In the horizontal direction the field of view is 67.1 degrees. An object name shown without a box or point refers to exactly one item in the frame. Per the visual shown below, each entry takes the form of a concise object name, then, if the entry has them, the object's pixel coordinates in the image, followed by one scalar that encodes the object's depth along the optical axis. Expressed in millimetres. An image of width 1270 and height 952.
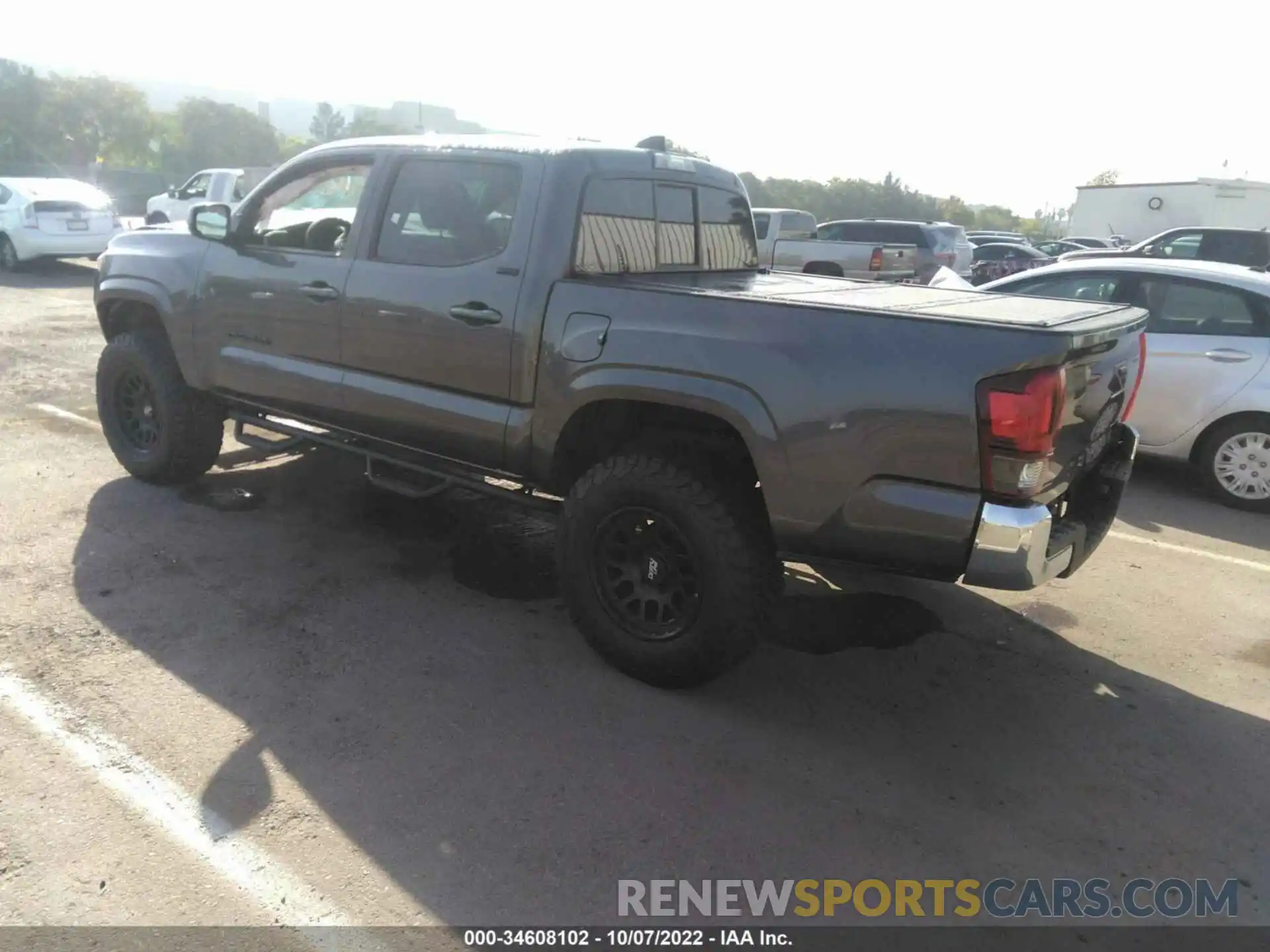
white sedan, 15570
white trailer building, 26359
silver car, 6371
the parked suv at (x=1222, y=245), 16062
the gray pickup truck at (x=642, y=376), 3111
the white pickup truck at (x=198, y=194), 20188
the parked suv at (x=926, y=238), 16312
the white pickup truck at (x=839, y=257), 14750
